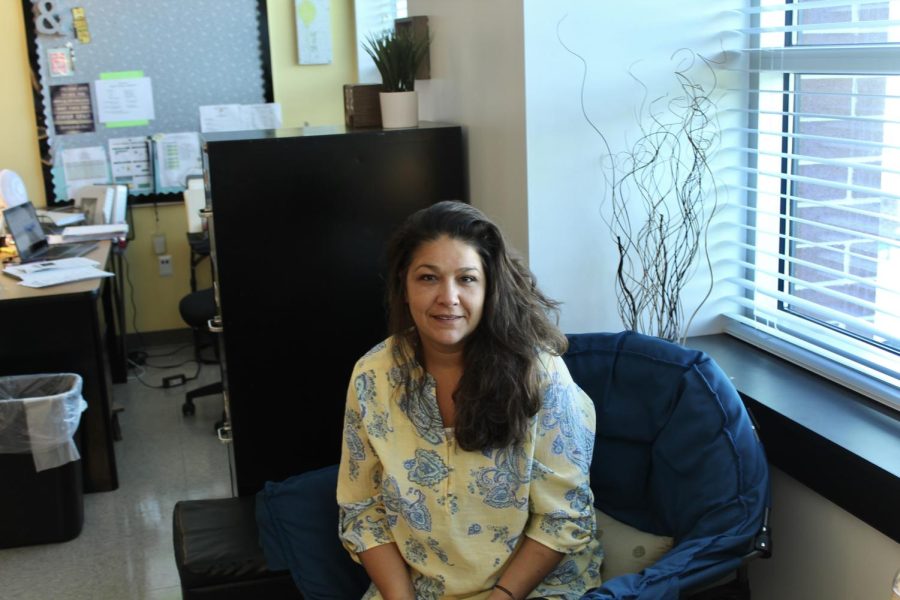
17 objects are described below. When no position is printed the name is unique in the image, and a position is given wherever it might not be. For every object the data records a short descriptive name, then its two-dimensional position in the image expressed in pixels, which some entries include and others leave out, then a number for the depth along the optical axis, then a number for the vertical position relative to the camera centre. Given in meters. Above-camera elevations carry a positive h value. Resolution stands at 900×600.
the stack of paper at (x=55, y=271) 4.00 -0.56
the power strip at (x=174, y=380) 5.23 -1.31
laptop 4.45 -0.47
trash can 3.46 -1.16
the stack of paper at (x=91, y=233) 4.96 -0.49
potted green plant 2.99 +0.14
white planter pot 2.99 +0.03
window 2.09 -0.20
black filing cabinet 2.63 -0.36
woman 1.95 -0.64
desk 3.85 -0.81
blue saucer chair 1.82 -0.76
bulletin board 5.41 +0.32
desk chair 4.80 -0.88
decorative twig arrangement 2.46 -0.22
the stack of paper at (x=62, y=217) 5.12 -0.42
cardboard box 3.08 +0.05
